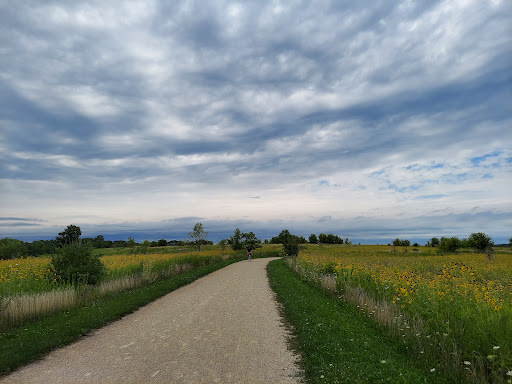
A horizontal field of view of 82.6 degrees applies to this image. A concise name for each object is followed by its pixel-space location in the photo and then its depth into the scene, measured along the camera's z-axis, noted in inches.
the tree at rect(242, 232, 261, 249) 2324.3
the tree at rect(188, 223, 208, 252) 1838.1
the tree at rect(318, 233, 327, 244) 4197.8
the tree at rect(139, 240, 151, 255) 1791.3
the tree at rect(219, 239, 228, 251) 2196.1
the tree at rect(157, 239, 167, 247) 3823.8
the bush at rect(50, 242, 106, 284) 599.8
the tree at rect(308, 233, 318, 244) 4229.8
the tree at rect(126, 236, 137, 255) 1758.1
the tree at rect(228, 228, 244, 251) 2232.9
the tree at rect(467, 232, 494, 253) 2017.7
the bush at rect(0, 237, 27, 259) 1339.8
